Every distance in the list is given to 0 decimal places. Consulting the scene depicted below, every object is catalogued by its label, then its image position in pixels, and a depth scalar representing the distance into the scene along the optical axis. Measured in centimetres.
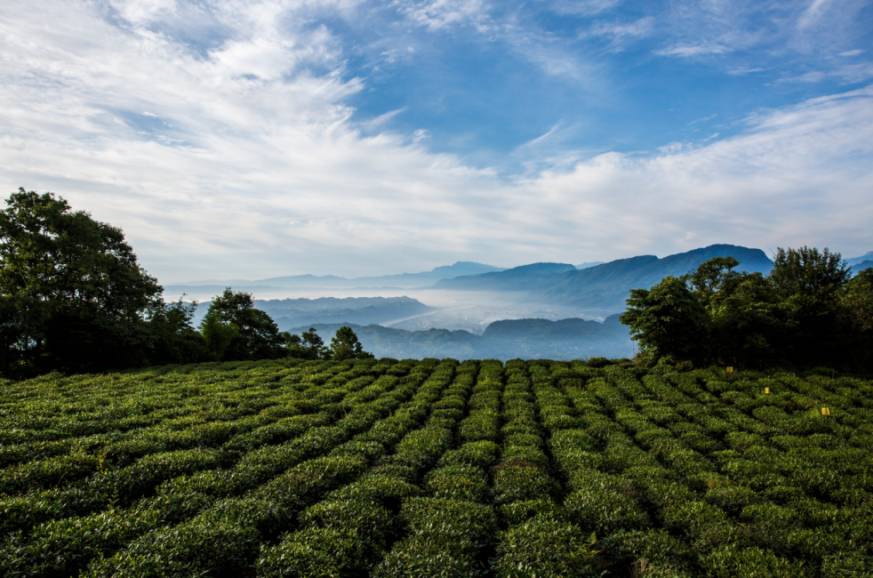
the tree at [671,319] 3312
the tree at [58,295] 3572
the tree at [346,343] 6722
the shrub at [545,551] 909
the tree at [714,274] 5616
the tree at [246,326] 6049
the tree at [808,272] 5281
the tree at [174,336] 4428
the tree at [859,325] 3066
